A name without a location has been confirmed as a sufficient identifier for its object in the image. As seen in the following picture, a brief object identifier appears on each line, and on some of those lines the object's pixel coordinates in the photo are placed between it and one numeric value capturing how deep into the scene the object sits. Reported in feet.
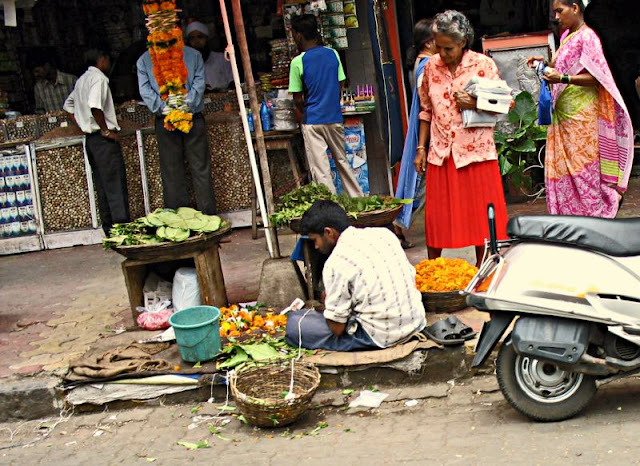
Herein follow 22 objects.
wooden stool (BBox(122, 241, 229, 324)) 20.67
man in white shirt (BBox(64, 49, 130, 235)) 30.14
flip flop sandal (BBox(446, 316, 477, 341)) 18.07
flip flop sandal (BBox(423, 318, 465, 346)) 17.83
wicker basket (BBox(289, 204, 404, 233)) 20.79
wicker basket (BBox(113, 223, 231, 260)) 20.12
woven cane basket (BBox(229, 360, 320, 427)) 15.86
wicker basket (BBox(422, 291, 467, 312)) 19.47
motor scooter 14.34
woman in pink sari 19.75
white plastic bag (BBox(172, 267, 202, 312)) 21.20
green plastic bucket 18.08
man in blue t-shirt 27.43
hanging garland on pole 24.75
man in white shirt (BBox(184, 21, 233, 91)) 34.73
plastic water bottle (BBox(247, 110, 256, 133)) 29.95
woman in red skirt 20.34
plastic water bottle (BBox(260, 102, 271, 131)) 29.96
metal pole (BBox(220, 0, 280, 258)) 21.61
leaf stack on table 20.34
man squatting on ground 16.87
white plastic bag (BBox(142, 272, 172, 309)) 21.68
